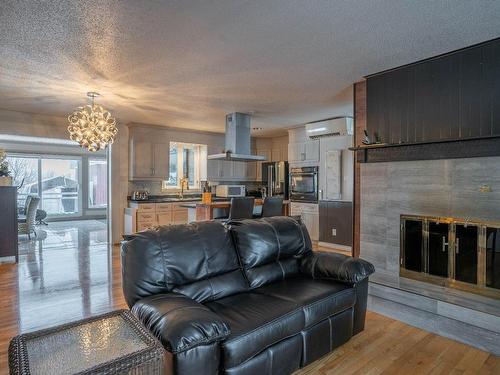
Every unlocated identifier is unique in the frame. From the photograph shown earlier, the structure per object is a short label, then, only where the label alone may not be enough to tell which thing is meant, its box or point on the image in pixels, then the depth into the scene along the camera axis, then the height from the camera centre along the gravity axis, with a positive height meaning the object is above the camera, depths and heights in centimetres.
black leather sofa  164 -75
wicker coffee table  115 -67
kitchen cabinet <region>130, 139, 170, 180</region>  662 +52
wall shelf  266 +31
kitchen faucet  760 -4
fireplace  269 -66
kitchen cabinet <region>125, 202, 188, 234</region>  634 -65
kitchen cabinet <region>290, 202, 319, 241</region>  659 -69
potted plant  516 +19
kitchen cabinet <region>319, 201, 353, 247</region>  591 -77
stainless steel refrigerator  748 +12
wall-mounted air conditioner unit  571 +105
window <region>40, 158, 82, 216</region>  1013 -7
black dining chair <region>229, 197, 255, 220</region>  493 -39
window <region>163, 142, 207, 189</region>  771 +49
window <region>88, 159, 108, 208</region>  1091 +3
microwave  728 -18
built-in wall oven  655 -2
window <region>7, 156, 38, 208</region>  955 +31
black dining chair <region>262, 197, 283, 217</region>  534 -41
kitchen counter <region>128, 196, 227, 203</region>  648 -35
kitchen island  507 -44
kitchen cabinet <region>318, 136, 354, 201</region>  592 +28
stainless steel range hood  551 +82
